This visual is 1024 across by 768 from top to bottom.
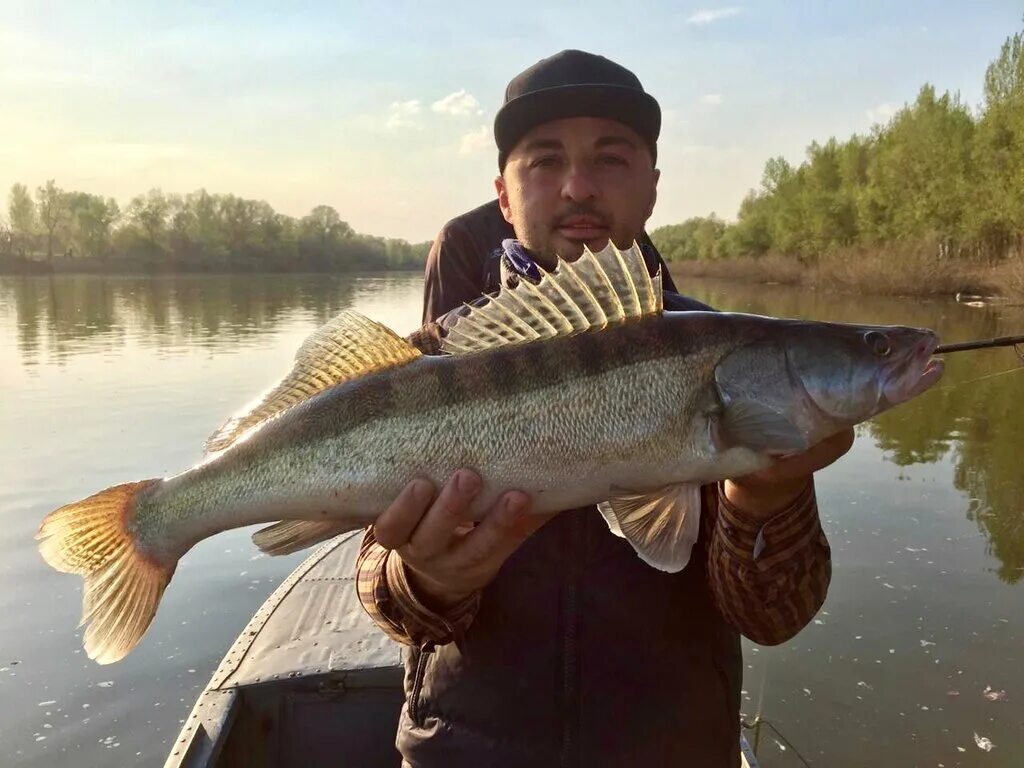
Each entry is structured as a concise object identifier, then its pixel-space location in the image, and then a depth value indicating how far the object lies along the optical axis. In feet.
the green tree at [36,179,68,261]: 249.75
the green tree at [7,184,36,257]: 244.01
